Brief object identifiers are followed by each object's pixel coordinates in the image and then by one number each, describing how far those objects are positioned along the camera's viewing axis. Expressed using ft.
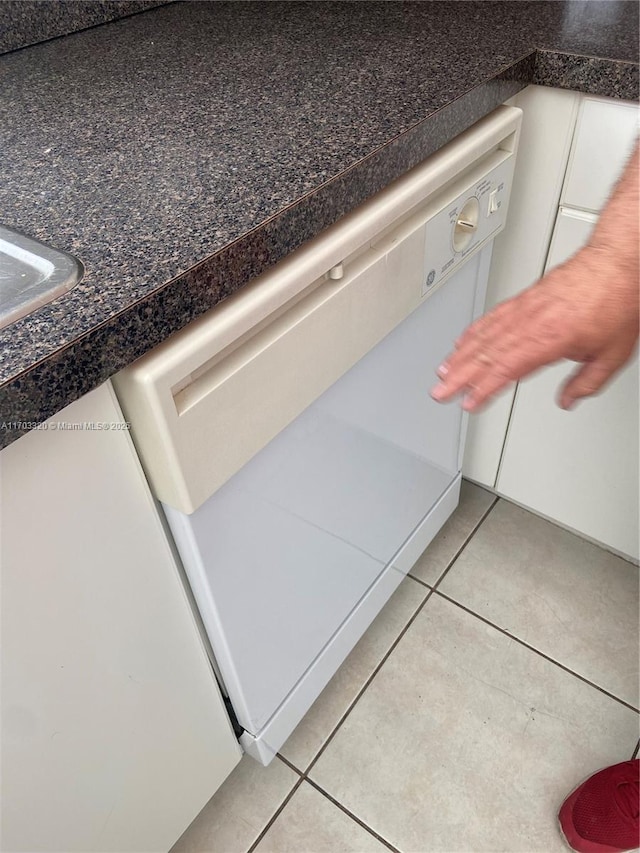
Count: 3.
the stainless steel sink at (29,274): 1.42
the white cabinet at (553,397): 2.68
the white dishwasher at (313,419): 1.72
